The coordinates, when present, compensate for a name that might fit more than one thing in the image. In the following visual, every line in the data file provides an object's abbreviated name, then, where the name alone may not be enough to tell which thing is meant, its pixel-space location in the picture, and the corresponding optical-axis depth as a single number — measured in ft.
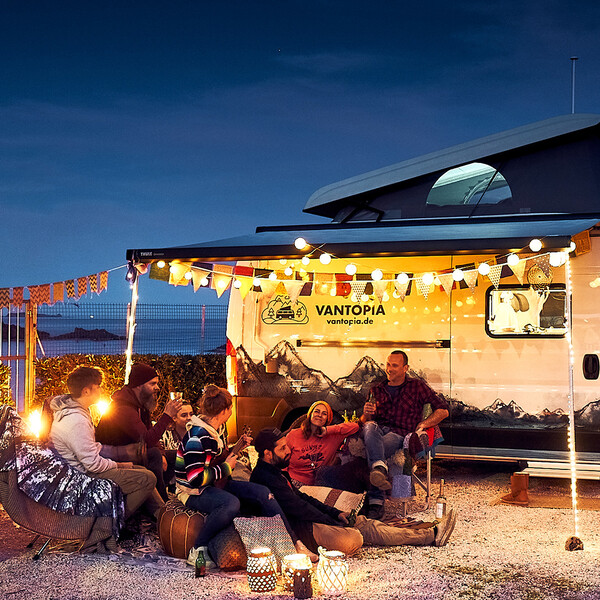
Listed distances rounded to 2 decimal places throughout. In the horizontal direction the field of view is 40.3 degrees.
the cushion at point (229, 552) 15.70
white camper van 21.48
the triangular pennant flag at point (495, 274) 20.49
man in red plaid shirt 20.34
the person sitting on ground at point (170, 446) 20.15
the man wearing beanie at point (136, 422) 18.22
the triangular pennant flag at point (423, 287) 21.79
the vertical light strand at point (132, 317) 21.95
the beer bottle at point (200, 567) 15.42
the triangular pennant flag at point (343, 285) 24.45
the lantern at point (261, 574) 14.48
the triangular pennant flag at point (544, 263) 19.77
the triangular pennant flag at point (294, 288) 23.22
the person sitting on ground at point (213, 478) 15.96
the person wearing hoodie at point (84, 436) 16.66
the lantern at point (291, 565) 14.39
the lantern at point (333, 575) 14.39
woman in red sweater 19.90
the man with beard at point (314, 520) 16.51
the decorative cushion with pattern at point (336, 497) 18.78
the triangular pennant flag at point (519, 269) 20.13
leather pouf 16.34
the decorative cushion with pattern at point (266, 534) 15.53
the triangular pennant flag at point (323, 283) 24.50
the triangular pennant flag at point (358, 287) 22.65
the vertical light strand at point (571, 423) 17.70
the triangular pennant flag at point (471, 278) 21.25
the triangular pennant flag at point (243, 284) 25.04
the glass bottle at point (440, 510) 18.90
